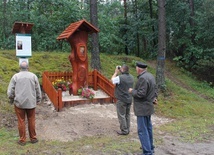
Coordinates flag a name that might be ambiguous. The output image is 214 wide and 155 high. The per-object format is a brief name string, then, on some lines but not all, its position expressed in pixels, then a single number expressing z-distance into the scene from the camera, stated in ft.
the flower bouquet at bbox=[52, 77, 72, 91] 30.90
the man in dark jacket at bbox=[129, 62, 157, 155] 15.90
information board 26.37
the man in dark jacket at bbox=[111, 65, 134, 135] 21.16
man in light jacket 18.08
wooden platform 27.69
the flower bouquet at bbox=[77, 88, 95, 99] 29.14
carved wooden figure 30.17
